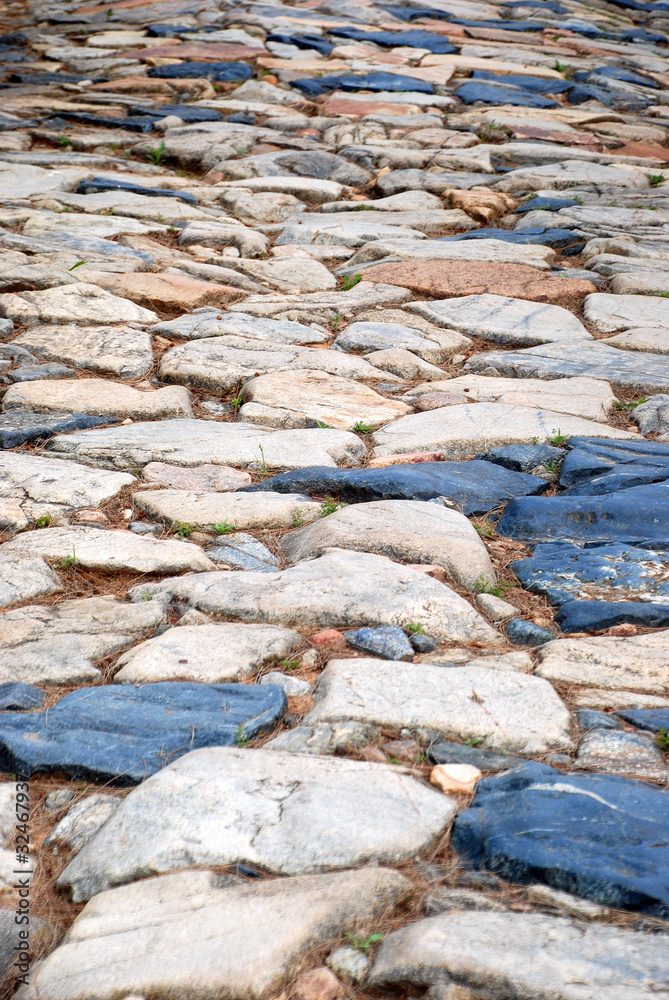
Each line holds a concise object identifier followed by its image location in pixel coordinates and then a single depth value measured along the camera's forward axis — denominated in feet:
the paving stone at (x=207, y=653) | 11.76
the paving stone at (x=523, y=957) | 6.93
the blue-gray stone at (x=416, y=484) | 17.19
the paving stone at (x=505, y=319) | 25.63
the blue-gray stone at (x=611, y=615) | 13.20
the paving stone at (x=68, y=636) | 11.84
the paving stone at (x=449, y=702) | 10.71
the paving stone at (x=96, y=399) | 19.83
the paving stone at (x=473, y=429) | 19.33
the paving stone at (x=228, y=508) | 16.19
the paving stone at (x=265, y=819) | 8.63
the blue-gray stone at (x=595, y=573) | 14.07
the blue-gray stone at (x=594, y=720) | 10.89
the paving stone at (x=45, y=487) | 15.76
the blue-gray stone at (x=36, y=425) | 18.37
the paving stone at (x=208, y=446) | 18.22
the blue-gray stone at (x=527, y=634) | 13.14
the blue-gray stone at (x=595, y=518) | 15.58
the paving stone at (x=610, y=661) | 11.80
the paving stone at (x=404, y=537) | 14.88
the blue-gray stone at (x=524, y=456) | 18.52
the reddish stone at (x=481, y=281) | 28.40
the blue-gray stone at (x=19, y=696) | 11.07
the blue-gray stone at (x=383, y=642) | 12.44
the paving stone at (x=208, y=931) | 7.44
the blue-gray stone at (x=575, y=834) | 8.08
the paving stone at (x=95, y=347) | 22.18
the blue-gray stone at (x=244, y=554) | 14.99
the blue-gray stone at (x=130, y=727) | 10.21
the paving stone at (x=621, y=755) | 10.05
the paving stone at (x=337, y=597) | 13.16
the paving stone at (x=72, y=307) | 24.02
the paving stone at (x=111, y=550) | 14.49
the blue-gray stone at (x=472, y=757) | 10.23
